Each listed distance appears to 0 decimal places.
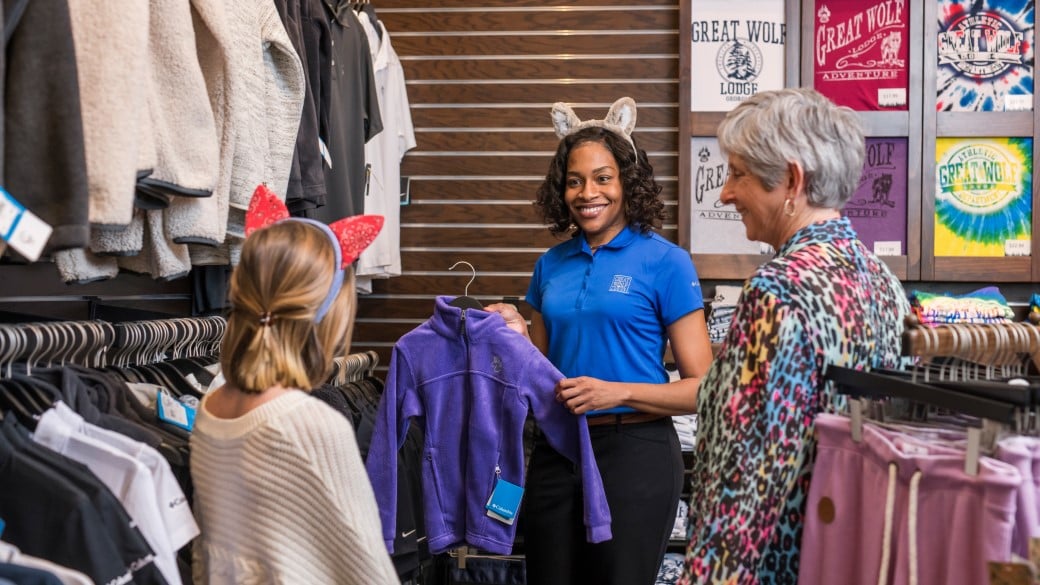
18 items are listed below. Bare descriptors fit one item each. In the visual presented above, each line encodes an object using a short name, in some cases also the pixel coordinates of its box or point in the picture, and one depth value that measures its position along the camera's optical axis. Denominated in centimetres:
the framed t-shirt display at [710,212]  445
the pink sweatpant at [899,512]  140
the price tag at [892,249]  434
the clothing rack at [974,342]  163
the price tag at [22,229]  157
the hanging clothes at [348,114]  351
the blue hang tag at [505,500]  286
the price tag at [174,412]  236
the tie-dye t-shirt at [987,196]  432
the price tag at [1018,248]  433
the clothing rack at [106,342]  210
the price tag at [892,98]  436
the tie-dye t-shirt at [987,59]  433
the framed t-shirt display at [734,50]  442
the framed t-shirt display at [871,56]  436
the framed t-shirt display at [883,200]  435
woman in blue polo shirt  269
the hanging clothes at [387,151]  427
